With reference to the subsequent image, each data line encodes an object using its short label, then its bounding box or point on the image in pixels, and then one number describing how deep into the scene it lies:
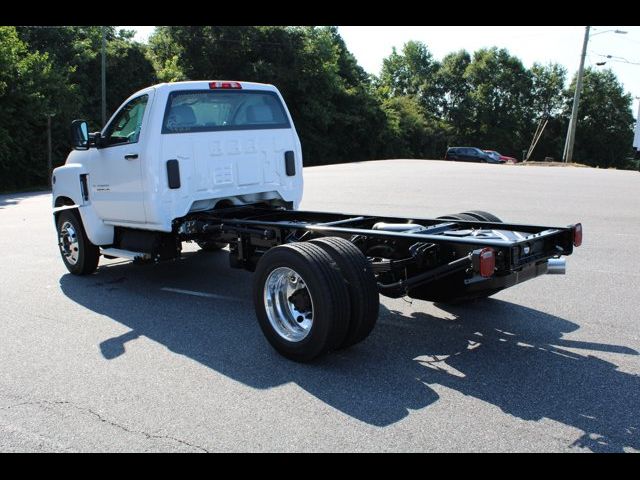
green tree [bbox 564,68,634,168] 70.19
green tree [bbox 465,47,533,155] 71.81
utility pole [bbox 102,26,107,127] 31.14
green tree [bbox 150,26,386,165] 47.41
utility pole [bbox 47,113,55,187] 27.94
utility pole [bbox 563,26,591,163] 41.06
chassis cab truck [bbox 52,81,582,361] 4.78
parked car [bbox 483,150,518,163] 50.69
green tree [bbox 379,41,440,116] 77.62
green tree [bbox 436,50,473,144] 72.94
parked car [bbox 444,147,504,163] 48.97
